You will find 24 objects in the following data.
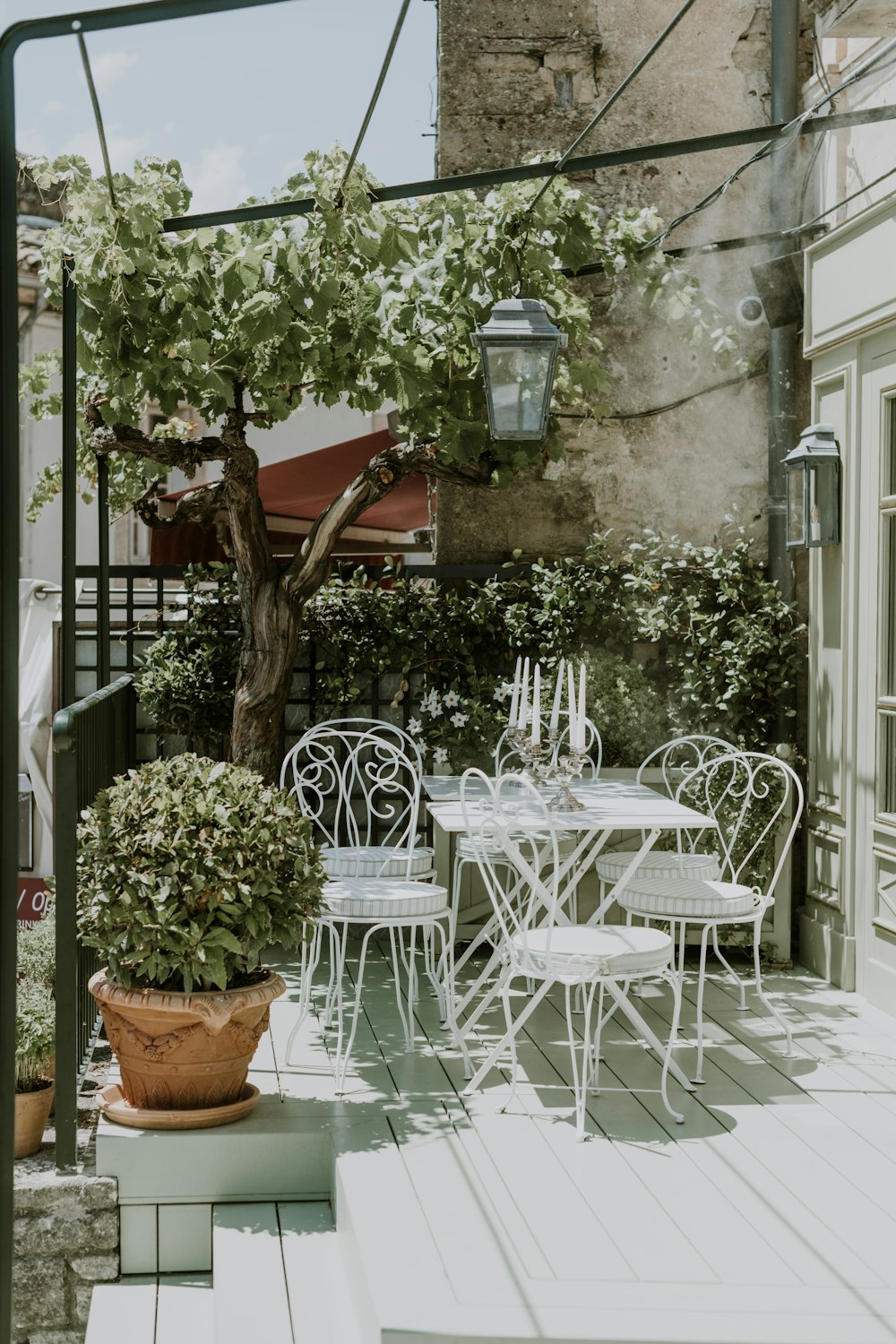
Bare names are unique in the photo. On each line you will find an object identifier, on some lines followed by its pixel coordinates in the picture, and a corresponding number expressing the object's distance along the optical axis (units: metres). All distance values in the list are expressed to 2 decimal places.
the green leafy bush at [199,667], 6.03
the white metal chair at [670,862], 4.93
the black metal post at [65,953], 3.64
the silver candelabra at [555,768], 4.41
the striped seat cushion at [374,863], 4.90
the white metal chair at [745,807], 5.51
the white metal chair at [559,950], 3.82
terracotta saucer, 3.76
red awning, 7.95
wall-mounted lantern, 5.48
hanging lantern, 4.58
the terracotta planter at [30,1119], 3.81
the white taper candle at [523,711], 4.66
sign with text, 7.14
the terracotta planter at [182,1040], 3.73
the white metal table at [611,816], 4.10
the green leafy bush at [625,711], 6.02
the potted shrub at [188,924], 3.70
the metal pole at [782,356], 6.07
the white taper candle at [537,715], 4.32
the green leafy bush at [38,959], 4.46
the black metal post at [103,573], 5.33
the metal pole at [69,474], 4.14
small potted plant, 3.84
